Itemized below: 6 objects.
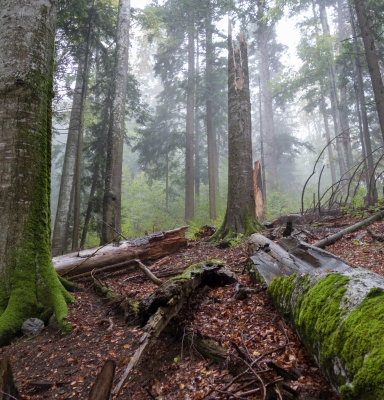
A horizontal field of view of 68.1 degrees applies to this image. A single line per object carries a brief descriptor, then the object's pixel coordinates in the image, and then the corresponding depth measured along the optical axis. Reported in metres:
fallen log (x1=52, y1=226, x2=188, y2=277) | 5.91
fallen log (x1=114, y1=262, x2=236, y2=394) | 2.62
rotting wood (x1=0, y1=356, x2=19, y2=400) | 2.08
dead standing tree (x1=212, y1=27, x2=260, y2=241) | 8.01
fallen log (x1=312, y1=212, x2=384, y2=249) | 6.22
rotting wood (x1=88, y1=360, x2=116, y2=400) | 1.81
